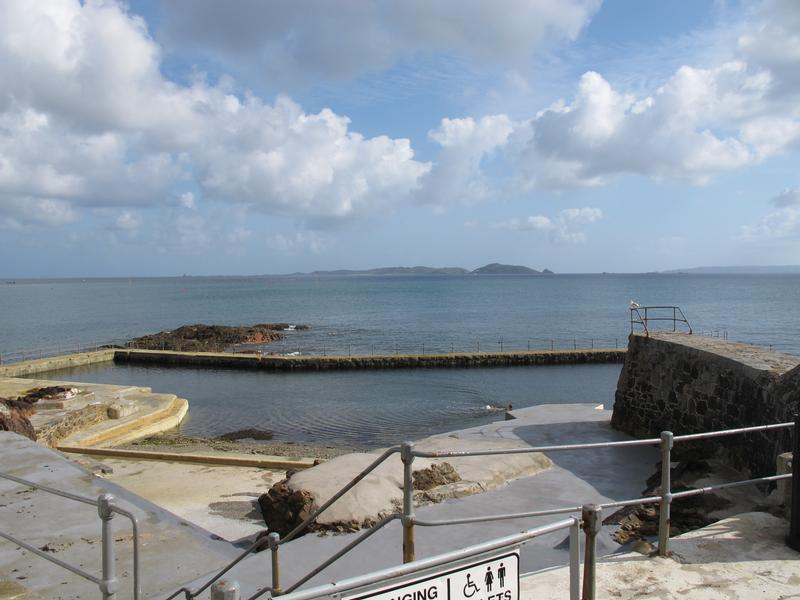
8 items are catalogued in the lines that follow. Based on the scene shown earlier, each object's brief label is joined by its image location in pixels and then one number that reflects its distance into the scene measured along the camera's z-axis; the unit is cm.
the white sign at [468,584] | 233
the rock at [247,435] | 2418
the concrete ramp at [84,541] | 633
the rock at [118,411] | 2159
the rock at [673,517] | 722
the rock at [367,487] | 779
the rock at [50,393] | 2103
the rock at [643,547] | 485
